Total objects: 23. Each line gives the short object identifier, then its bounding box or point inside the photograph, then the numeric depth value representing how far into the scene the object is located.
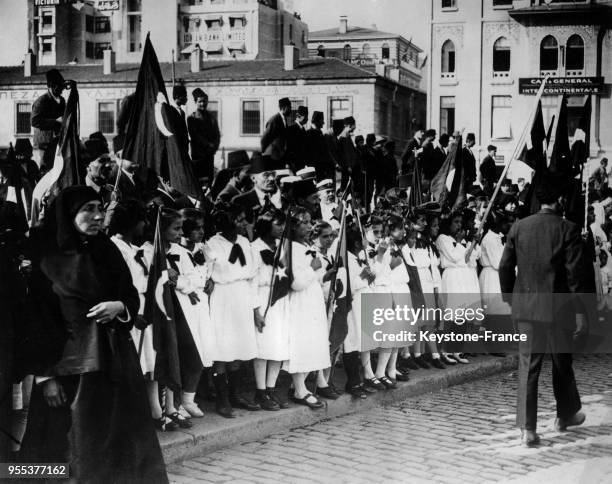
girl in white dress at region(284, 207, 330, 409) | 6.76
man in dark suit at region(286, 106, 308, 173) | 9.68
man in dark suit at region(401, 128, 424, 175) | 11.94
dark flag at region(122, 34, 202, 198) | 6.74
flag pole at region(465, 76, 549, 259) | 8.88
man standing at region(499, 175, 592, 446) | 6.25
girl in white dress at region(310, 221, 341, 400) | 7.08
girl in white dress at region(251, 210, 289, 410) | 6.68
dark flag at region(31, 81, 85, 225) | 6.00
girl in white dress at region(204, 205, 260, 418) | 6.44
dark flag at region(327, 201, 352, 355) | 7.25
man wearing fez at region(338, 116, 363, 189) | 10.50
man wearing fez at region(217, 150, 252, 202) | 7.92
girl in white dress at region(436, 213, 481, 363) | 9.02
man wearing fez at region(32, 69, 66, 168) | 7.25
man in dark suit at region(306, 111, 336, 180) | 10.08
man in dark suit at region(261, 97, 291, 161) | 9.38
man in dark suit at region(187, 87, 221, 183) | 8.95
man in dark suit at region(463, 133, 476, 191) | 11.67
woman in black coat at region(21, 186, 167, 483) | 4.37
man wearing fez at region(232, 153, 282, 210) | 7.16
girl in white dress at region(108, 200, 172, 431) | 5.77
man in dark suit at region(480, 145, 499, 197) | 11.80
